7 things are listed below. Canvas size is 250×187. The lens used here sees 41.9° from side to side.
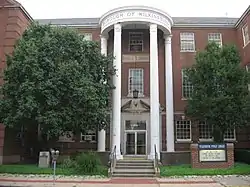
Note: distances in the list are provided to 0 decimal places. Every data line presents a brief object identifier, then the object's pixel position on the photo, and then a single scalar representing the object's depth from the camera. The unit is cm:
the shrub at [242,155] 2306
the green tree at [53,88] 2028
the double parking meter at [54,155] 1544
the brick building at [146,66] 2502
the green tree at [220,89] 2327
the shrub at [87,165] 1902
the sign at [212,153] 2027
